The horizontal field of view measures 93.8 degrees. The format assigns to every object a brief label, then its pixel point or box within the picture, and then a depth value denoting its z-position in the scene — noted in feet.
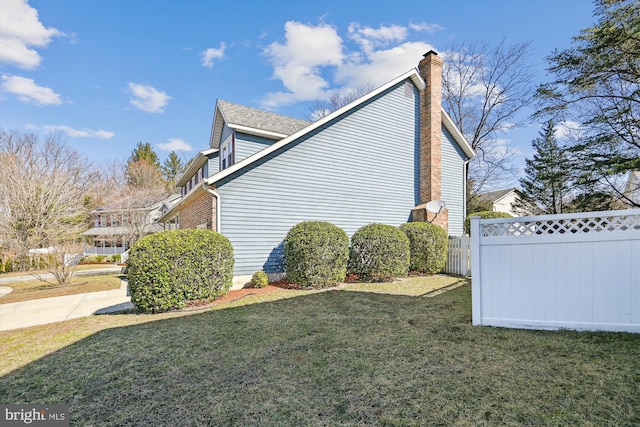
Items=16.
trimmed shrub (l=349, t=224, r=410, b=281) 32.14
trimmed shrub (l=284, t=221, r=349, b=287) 29.12
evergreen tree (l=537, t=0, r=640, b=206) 35.01
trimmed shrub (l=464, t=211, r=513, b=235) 47.28
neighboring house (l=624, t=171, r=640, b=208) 52.00
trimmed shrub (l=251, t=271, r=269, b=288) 29.99
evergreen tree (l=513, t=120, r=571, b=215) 84.25
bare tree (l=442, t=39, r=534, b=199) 67.62
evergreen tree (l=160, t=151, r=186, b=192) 136.36
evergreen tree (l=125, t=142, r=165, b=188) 114.73
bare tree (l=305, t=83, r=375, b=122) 85.20
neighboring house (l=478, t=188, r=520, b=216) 109.24
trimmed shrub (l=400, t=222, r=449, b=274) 35.83
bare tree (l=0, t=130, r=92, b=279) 63.36
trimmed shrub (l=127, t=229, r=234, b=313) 21.40
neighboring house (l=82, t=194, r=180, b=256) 86.12
